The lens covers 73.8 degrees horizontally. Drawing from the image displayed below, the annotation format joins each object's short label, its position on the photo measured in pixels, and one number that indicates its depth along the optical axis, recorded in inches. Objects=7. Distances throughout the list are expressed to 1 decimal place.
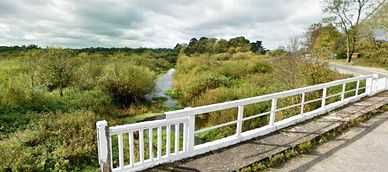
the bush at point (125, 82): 630.5
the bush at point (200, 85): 724.7
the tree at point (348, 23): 1419.8
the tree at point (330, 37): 1575.7
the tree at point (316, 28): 1572.3
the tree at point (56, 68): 538.9
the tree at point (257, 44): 2957.7
